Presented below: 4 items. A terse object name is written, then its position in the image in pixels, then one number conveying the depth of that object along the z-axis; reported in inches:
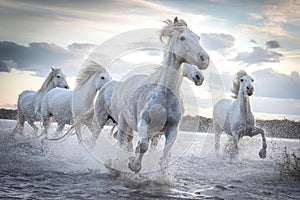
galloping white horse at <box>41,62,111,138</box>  402.0
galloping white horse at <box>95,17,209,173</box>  234.5
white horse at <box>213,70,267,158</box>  420.5
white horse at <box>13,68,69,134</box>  554.6
